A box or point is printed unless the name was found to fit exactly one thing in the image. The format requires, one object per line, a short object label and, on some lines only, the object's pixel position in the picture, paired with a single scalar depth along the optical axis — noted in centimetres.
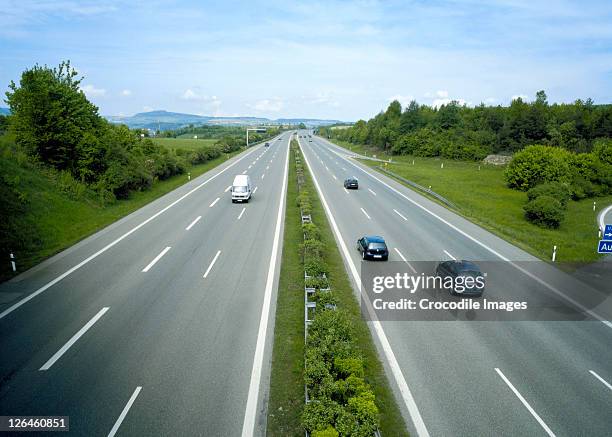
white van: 3712
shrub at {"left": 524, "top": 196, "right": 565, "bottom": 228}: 3375
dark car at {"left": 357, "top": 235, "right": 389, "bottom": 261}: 2184
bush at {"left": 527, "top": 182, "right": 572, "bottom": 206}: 3875
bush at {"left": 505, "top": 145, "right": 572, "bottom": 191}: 4881
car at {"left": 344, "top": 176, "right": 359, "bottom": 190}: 4656
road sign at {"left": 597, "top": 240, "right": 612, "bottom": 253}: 1712
